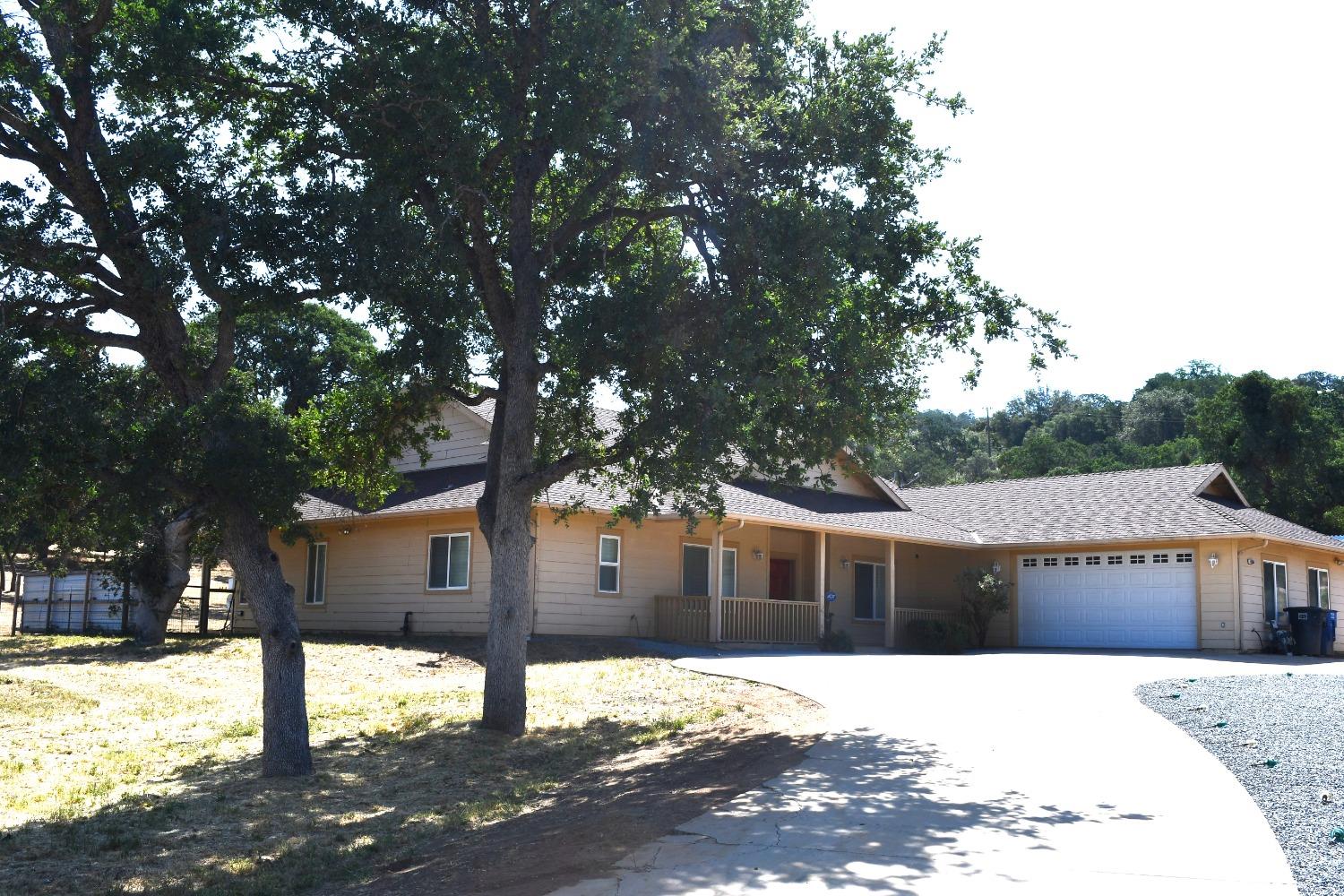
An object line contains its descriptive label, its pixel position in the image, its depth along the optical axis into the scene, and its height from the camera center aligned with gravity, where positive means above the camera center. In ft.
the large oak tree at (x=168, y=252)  35.35 +9.74
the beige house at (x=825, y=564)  74.23 +0.88
